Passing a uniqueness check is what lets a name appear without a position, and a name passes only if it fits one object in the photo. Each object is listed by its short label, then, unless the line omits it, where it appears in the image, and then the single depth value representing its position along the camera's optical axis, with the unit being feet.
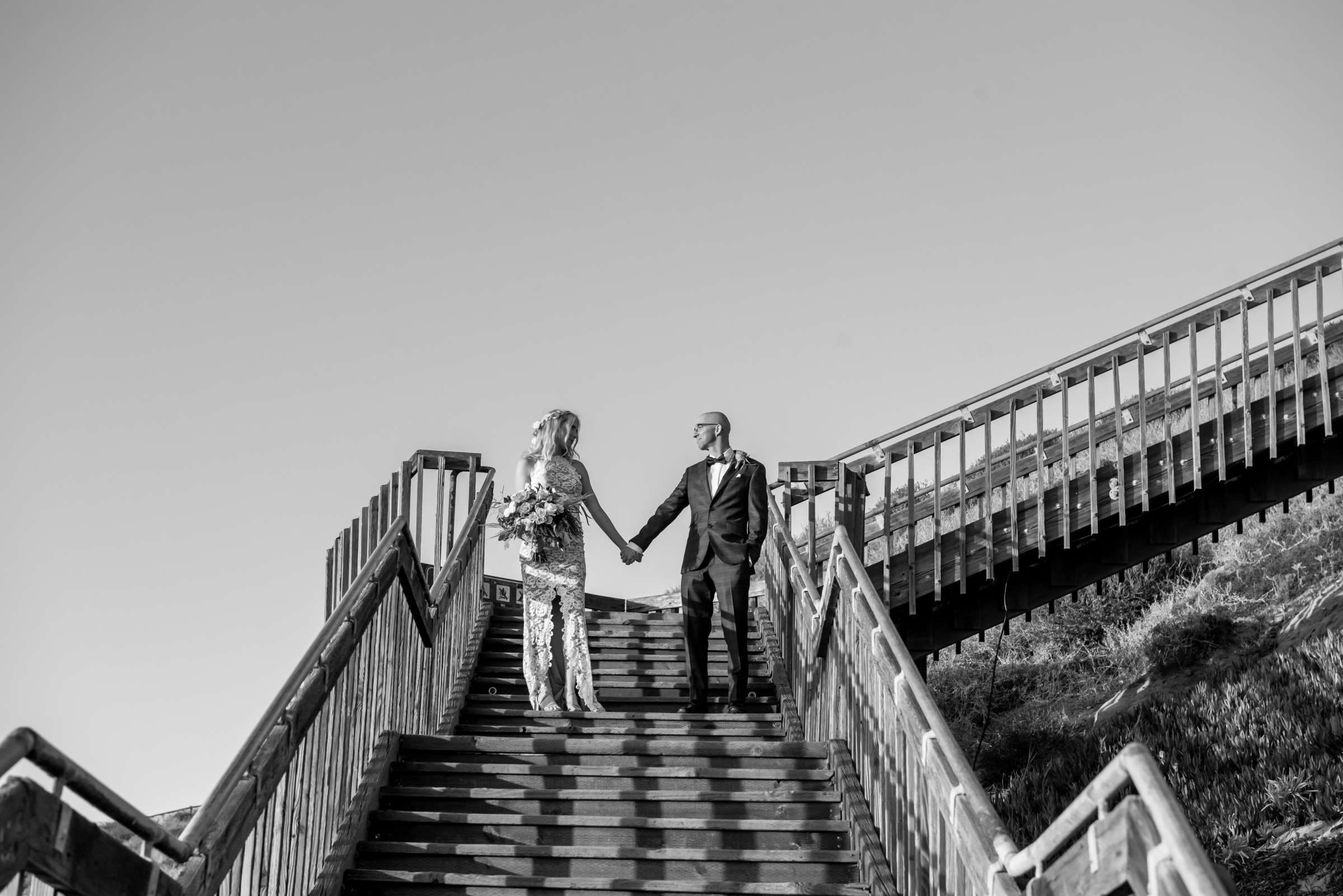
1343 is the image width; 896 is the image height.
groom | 29.32
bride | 29.84
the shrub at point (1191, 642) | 50.26
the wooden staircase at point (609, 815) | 19.95
